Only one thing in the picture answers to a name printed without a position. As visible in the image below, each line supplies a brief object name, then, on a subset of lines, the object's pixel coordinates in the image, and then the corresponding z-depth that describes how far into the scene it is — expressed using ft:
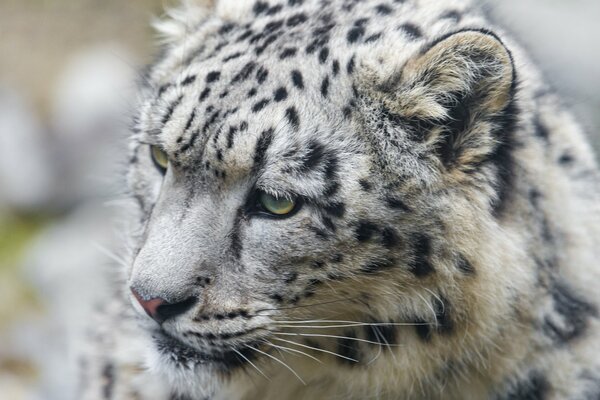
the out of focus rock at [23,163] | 61.62
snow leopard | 23.73
